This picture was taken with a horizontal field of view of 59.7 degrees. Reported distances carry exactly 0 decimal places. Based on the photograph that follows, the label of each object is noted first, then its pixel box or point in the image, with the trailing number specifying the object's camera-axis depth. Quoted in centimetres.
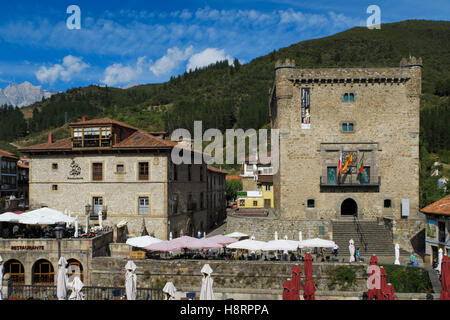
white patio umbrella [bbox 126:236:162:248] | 2708
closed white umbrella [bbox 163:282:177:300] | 1571
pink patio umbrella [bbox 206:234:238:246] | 2762
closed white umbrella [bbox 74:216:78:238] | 2836
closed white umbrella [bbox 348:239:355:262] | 2766
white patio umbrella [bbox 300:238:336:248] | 2691
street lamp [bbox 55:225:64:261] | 2388
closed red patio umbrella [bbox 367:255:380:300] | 1858
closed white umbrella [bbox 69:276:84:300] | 1690
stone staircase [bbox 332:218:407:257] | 3206
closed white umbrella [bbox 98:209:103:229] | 3185
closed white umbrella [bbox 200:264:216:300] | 1681
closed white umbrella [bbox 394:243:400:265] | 2769
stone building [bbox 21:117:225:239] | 3447
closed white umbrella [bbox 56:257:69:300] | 1925
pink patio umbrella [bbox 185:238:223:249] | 2617
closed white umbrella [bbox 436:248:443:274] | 2630
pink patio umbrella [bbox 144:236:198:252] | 2572
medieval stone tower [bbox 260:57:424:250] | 3753
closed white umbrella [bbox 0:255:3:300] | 1982
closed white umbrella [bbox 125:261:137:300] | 1941
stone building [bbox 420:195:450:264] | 2927
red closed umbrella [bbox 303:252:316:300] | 1831
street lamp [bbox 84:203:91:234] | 3416
